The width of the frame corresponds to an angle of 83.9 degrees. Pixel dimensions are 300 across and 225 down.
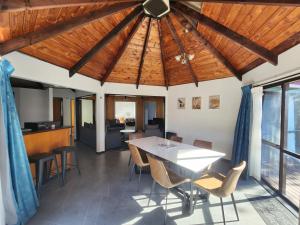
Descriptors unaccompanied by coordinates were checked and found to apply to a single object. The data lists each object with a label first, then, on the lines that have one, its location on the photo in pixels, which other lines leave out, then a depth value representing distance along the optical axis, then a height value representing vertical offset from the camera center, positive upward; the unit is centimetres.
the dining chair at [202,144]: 329 -69
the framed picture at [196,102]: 550 +25
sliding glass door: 283 -55
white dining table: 228 -72
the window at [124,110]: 887 -1
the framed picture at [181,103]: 600 +26
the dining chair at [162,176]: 227 -94
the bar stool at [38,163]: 281 -90
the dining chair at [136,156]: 311 -88
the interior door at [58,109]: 714 +3
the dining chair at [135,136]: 437 -70
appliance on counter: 343 -34
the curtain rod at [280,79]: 249 +52
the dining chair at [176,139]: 404 -71
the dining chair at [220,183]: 200 -102
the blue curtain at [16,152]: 209 -56
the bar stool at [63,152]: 330 -85
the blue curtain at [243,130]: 373 -45
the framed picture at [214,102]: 495 +25
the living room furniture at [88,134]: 610 -97
